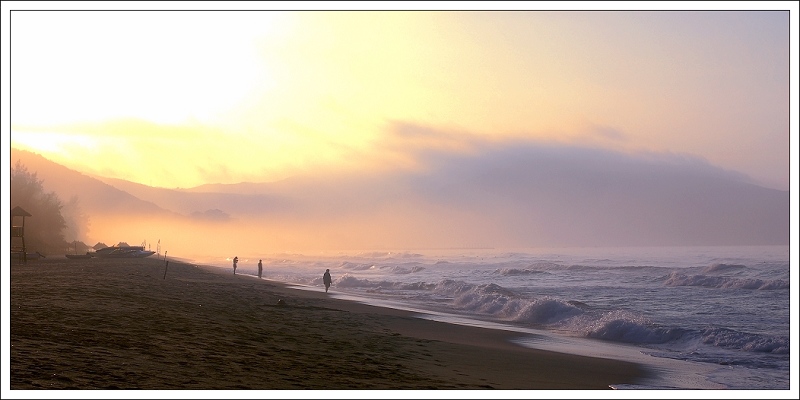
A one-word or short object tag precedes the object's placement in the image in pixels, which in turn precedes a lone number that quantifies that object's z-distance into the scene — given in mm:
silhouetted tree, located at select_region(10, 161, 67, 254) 84625
